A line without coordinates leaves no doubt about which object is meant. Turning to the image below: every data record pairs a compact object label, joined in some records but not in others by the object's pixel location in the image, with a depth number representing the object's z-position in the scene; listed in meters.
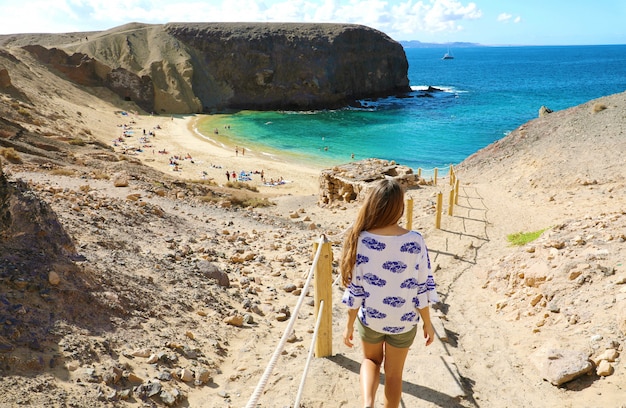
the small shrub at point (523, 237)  10.79
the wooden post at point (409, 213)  11.02
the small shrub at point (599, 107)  24.47
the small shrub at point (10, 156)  14.47
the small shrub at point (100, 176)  14.69
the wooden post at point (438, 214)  12.77
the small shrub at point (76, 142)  24.52
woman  3.27
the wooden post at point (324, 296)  4.70
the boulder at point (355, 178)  17.64
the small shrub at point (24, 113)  30.04
